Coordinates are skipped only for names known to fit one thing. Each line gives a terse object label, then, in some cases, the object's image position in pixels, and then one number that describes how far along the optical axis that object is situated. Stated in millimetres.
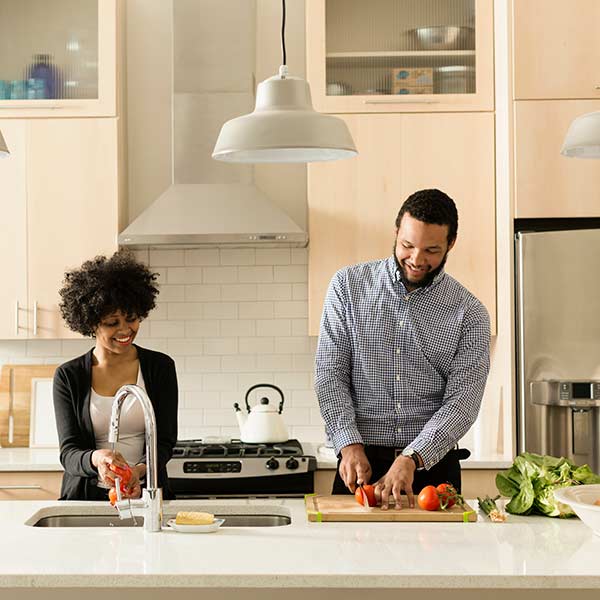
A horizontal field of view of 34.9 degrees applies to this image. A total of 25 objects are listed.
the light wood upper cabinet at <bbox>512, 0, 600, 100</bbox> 3979
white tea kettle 4105
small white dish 2277
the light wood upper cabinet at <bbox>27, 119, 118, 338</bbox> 4207
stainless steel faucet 2254
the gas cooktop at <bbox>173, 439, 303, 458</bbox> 3910
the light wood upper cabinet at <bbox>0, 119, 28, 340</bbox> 4188
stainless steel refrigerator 3797
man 2807
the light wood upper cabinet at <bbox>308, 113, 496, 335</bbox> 4191
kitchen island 1875
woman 2752
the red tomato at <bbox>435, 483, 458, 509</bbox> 2445
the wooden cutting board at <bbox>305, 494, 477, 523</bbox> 2383
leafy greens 2438
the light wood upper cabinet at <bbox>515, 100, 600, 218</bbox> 3971
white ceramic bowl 2135
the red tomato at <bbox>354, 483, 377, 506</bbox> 2467
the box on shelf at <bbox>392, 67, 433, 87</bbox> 4230
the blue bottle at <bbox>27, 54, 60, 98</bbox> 4250
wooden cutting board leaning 4441
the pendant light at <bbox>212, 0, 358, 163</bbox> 2412
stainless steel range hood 4156
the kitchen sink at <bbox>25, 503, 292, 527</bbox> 2551
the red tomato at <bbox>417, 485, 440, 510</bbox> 2424
